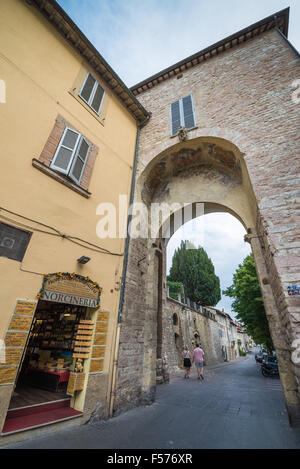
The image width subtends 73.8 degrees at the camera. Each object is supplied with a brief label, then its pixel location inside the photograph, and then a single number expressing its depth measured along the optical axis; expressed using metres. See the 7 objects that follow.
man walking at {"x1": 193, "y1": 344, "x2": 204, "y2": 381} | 9.91
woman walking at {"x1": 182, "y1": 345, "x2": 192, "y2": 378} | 10.19
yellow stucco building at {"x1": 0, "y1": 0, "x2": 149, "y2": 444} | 3.48
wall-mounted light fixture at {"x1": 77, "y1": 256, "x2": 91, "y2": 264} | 4.42
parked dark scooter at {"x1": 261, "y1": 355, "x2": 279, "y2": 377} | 11.38
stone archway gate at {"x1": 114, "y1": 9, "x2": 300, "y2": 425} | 4.35
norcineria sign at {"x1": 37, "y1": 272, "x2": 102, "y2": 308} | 3.78
